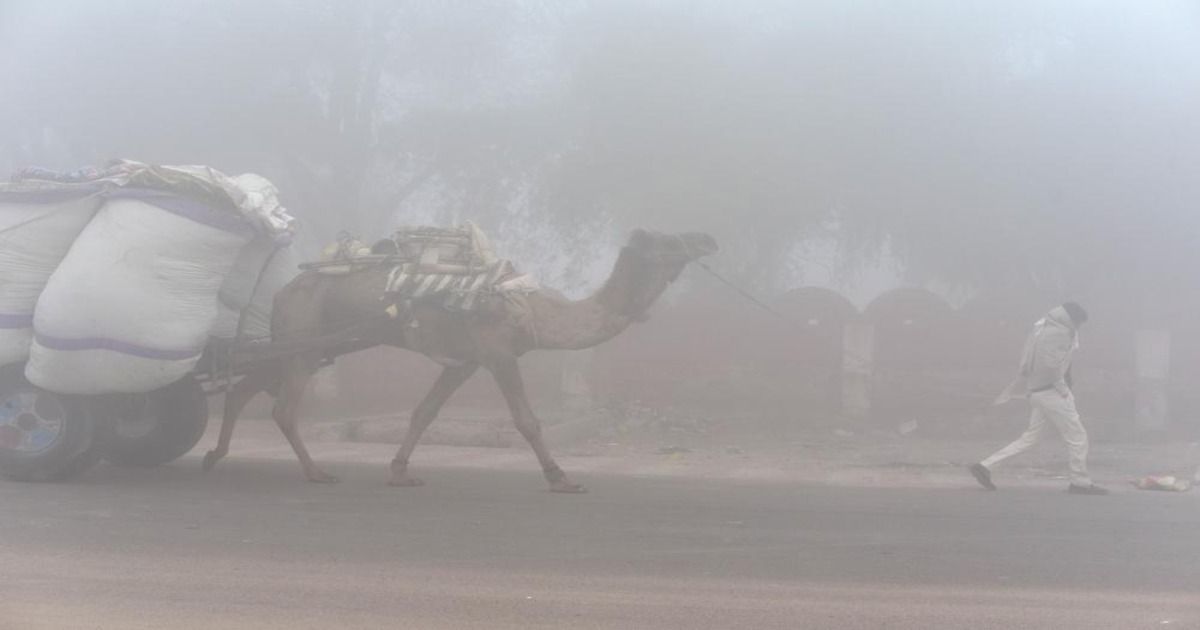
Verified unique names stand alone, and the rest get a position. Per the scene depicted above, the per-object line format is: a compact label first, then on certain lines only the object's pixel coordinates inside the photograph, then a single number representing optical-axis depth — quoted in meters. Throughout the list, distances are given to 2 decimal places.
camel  11.08
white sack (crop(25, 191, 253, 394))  10.48
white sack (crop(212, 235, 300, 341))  11.84
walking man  12.58
